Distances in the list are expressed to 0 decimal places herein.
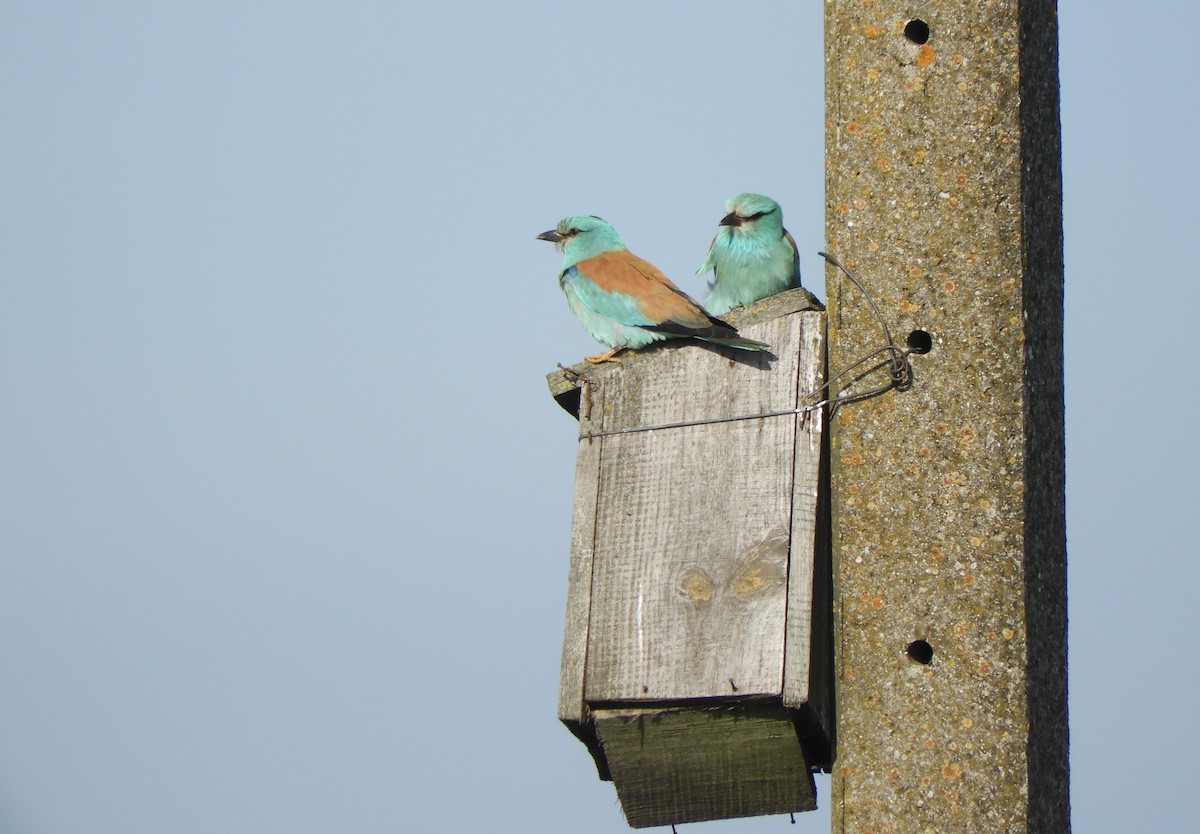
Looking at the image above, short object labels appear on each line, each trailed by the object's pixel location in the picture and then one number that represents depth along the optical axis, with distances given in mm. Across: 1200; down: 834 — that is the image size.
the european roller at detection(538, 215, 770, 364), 10620
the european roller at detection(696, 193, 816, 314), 14789
